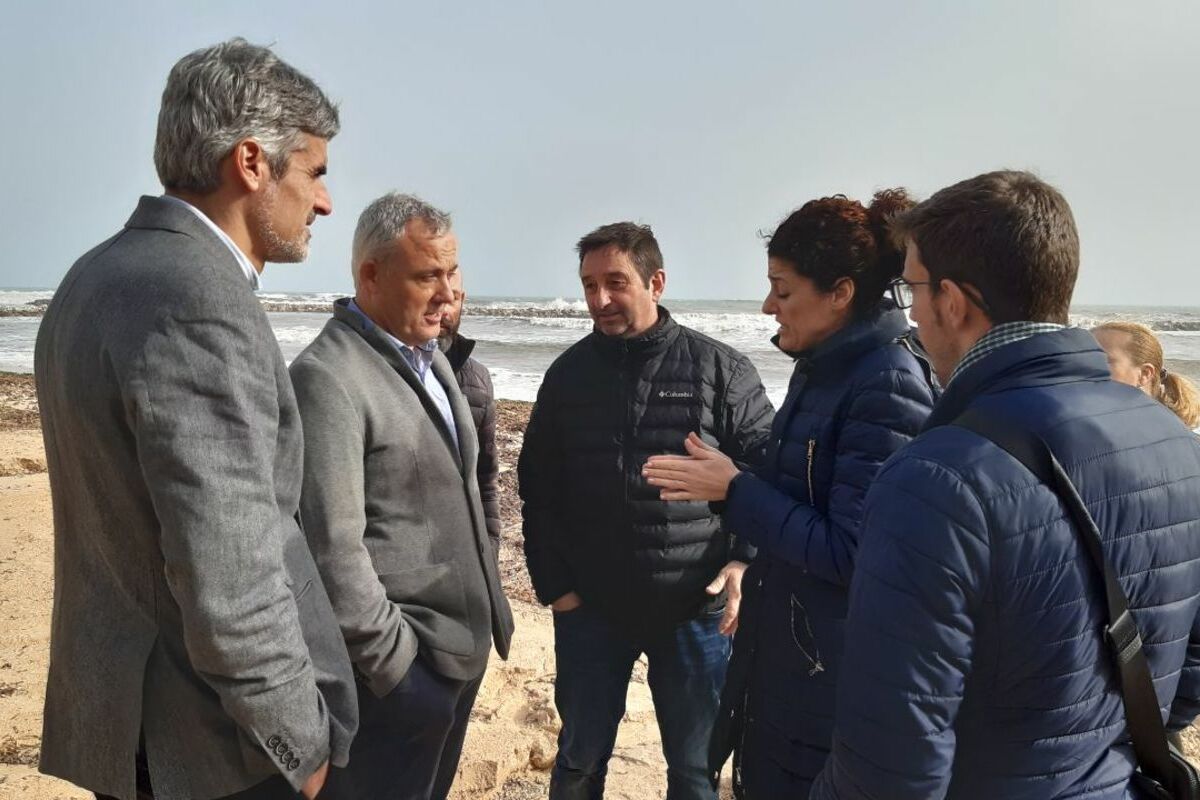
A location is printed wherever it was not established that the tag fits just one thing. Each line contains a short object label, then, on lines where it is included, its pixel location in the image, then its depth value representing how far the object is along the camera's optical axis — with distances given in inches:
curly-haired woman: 81.6
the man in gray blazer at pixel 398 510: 80.7
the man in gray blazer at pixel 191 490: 55.7
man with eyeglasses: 52.0
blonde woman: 130.6
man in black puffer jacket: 113.3
